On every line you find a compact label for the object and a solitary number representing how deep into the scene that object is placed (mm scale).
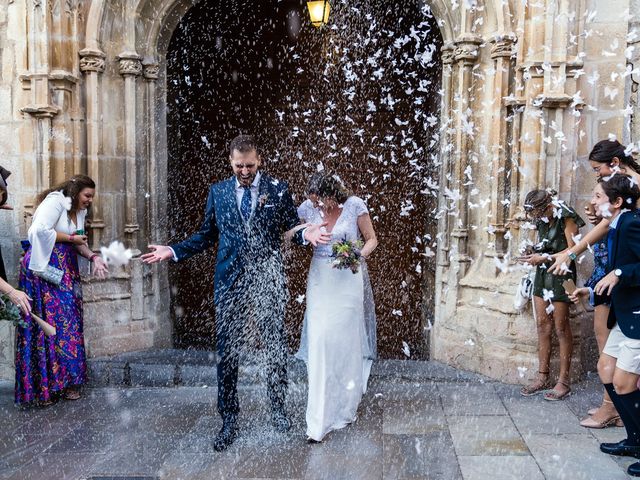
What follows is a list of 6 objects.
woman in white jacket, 5273
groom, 4418
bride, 4547
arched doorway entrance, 7512
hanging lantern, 6352
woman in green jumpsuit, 5129
